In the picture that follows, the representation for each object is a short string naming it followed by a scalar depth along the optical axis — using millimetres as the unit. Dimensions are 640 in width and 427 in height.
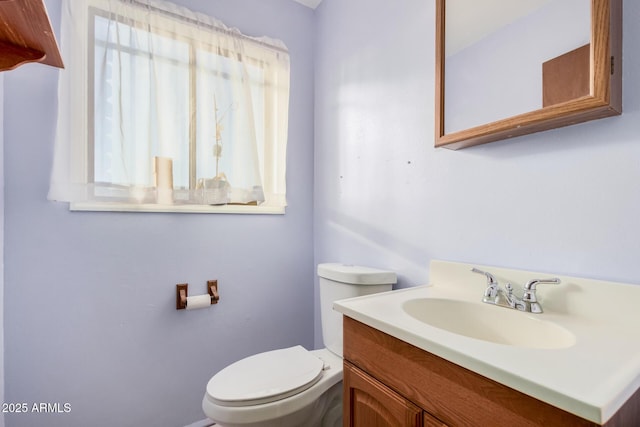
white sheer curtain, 1273
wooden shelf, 735
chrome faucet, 829
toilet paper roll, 1492
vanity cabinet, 509
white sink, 471
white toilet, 1027
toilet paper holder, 1495
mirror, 733
